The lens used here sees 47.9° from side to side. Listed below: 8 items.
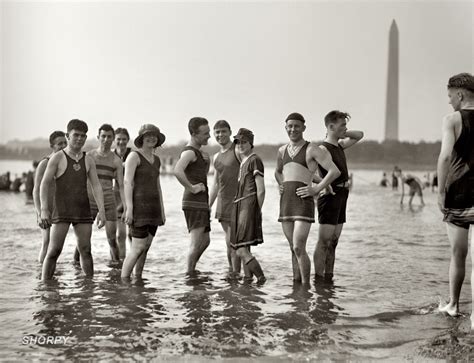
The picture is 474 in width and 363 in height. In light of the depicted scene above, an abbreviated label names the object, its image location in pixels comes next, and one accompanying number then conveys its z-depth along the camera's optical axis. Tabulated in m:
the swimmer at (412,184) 25.77
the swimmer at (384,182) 45.84
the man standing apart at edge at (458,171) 5.20
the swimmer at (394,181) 40.03
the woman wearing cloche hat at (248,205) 7.03
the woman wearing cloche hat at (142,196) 6.88
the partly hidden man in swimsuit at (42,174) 7.70
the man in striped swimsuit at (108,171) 8.39
